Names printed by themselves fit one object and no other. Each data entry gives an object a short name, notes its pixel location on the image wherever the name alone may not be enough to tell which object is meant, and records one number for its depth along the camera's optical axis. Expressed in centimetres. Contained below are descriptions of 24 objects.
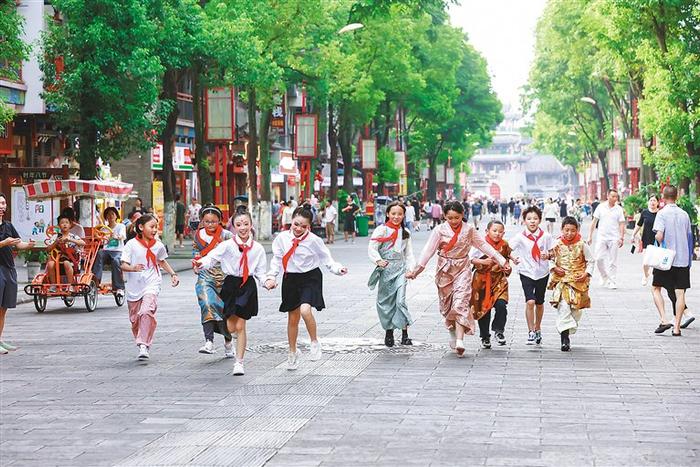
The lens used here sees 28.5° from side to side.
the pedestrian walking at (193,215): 4281
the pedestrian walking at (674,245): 1573
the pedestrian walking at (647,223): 2298
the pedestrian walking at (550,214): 5272
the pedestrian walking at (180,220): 4088
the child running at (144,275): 1340
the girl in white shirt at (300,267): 1266
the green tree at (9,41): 2202
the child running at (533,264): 1433
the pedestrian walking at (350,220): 4781
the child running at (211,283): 1334
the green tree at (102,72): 2844
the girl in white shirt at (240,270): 1246
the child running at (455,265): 1347
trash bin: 5544
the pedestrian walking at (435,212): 6463
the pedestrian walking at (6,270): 1398
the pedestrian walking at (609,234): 2381
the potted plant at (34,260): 2460
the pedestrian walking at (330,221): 4681
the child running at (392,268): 1424
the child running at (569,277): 1388
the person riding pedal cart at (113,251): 2052
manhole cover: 1395
